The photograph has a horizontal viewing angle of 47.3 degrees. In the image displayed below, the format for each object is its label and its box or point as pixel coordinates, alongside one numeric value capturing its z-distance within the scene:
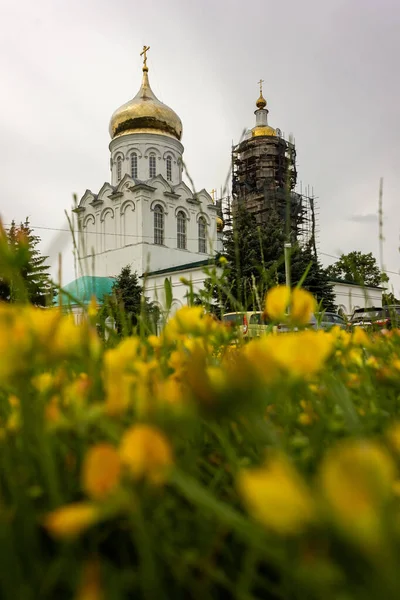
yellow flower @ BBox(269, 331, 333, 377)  0.57
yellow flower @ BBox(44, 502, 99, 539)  0.39
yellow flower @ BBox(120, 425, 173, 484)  0.40
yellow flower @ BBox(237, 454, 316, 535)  0.33
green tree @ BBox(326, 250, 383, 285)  65.02
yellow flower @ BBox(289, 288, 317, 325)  0.92
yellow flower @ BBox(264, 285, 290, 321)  0.91
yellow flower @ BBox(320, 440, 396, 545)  0.33
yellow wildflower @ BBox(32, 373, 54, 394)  1.04
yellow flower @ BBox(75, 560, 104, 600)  0.41
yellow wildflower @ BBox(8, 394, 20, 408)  1.07
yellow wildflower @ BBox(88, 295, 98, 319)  1.33
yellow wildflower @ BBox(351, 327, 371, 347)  1.45
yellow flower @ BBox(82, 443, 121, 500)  0.41
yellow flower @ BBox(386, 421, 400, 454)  0.46
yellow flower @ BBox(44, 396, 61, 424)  0.76
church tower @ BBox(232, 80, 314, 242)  64.30
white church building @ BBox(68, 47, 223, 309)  55.23
